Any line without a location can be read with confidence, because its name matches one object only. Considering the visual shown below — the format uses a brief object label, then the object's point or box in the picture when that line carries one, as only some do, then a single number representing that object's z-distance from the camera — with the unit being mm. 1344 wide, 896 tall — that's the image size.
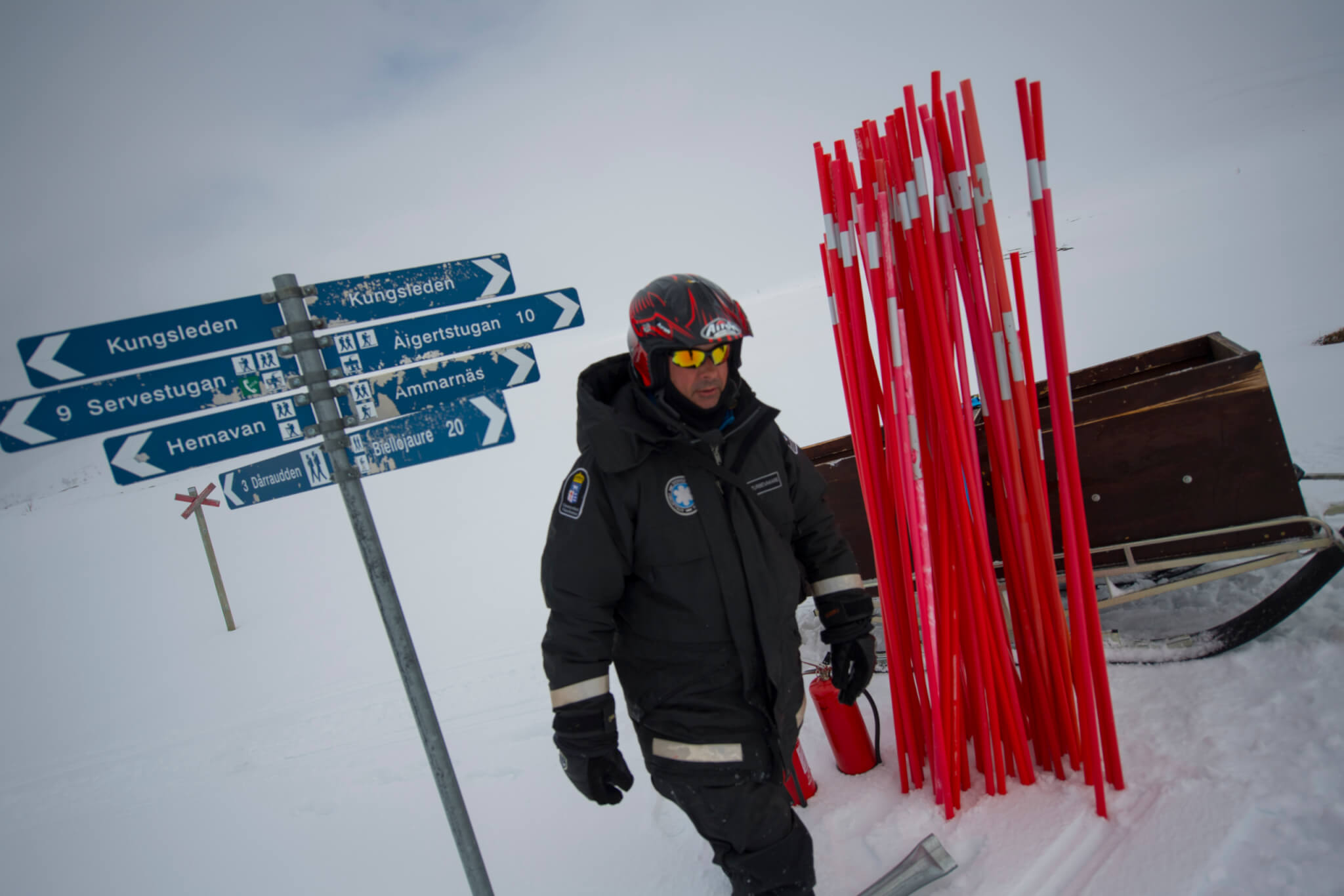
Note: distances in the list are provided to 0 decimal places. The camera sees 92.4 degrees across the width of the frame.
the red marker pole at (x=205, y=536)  7352
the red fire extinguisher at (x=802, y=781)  2598
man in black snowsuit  1787
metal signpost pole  1910
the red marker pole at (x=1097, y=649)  2143
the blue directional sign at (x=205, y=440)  1916
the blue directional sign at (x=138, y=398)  1808
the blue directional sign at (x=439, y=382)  2096
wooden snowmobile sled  2607
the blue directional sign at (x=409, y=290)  2002
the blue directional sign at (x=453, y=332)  2100
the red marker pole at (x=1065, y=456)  2074
